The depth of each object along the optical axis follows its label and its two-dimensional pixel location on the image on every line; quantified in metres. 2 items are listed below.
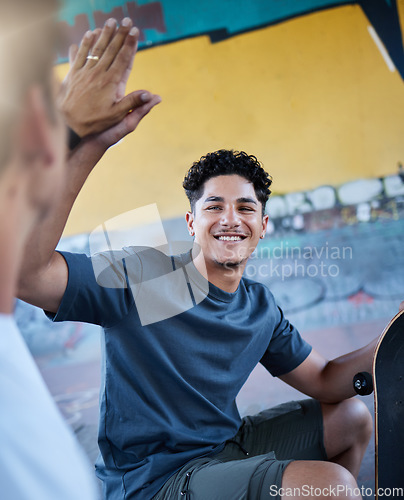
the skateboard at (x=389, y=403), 1.67
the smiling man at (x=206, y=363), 1.43
